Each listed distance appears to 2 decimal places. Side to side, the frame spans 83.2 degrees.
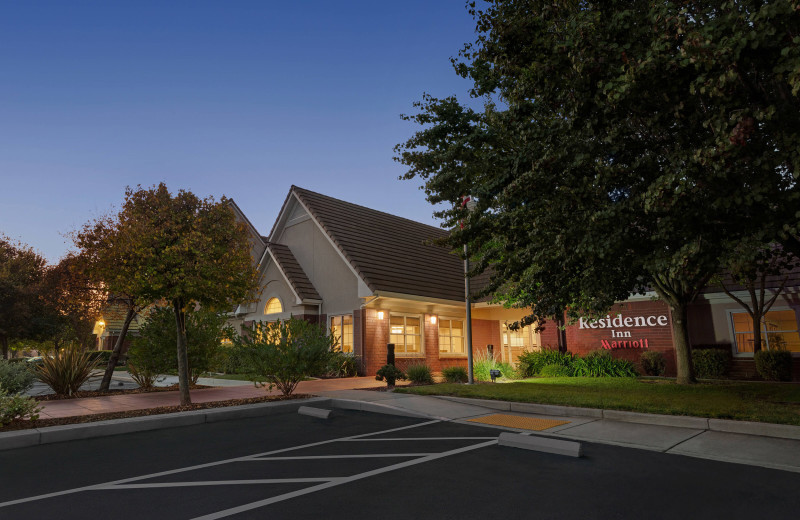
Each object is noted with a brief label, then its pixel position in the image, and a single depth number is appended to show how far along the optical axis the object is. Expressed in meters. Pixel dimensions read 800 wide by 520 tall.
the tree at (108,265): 11.00
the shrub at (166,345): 13.77
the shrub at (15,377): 10.68
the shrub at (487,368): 16.81
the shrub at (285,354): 11.26
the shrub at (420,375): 15.20
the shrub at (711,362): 15.62
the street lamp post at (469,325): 13.55
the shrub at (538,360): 18.52
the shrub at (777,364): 14.55
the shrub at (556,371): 17.85
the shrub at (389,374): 14.02
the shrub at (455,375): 15.92
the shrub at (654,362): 16.70
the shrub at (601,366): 17.14
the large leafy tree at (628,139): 6.04
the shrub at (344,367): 18.28
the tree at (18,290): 23.27
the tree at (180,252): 10.16
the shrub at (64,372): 12.17
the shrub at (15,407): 7.61
